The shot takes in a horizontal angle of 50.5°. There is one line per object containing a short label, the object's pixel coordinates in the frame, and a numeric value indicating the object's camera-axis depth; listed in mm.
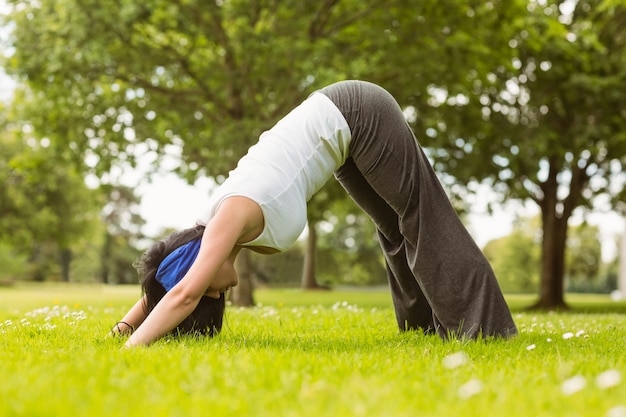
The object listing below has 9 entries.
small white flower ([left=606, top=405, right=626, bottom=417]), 2264
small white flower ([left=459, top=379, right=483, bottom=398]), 2768
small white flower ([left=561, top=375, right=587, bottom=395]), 2680
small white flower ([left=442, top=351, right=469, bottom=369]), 3531
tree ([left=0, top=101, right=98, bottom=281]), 34625
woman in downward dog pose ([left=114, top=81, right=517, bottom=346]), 4430
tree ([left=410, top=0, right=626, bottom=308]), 17438
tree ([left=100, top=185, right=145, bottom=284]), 62875
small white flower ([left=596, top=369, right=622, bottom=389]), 2752
